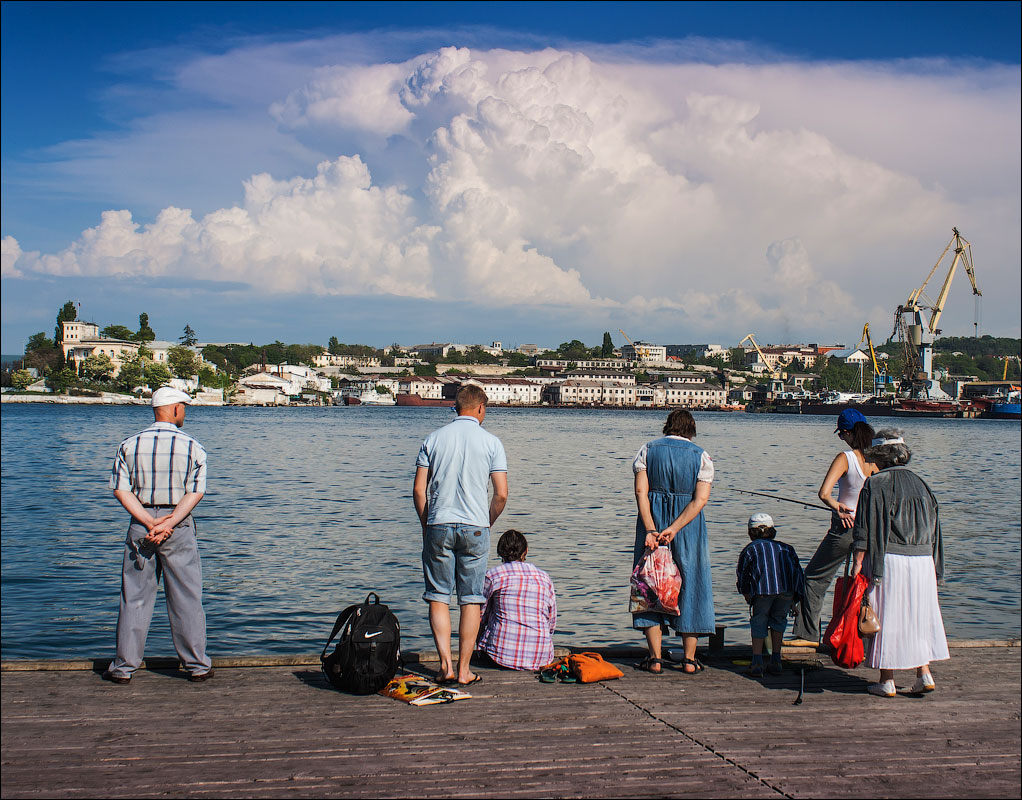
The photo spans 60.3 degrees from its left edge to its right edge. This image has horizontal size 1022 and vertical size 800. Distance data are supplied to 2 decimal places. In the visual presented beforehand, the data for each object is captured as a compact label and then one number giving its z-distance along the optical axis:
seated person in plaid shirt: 6.47
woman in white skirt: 5.82
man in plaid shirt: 5.95
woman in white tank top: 6.70
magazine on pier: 5.59
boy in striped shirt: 6.50
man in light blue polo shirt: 5.99
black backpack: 5.78
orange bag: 6.15
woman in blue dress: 6.39
